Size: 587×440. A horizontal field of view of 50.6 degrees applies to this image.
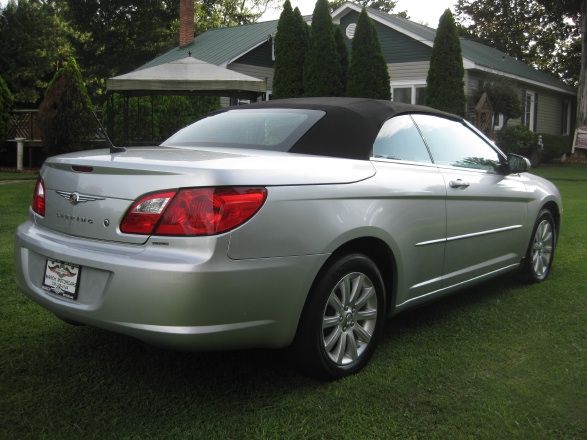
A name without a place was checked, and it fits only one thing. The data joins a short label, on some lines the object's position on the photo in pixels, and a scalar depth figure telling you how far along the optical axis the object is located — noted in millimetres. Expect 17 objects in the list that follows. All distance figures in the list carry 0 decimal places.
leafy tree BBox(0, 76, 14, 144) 15500
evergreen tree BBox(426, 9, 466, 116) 17469
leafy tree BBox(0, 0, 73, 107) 24266
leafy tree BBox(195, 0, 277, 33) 40681
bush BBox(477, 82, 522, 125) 19672
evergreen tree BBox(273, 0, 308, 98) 17500
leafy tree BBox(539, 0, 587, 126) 24000
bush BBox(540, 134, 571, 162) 23422
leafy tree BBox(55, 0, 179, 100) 34031
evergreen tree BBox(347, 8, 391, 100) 16281
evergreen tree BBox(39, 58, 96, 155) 13406
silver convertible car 2658
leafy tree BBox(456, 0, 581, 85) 33688
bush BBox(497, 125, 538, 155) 20094
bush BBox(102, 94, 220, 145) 17328
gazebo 12328
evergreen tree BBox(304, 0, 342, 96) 16656
